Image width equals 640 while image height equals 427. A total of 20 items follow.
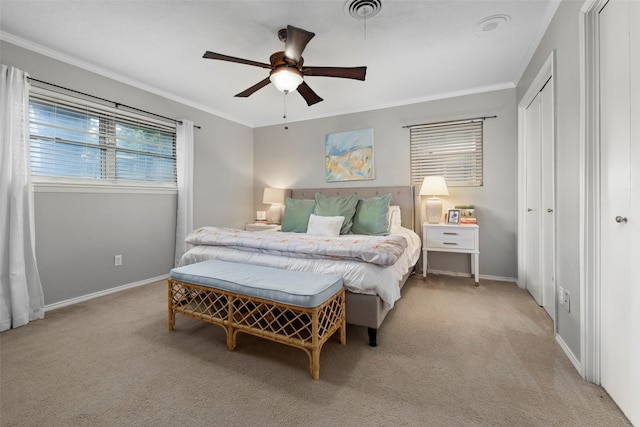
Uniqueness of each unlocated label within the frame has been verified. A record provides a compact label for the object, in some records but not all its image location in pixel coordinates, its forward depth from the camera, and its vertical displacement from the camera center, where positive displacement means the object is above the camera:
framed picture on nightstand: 3.49 -0.06
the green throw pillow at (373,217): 3.24 -0.06
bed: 1.95 -0.37
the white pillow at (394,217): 3.63 -0.07
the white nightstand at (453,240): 3.27 -0.34
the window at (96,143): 2.60 +0.76
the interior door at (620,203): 1.25 +0.04
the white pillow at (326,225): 3.18 -0.16
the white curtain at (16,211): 2.25 +0.02
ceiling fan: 1.99 +1.12
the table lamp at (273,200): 4.49 +0.20
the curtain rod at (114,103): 2.58 +1.21
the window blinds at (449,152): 3.59 +0.79
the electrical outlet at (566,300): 1.81 -0.59
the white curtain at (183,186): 3.71 +0.35
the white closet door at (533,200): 2.73 +0.11
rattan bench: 1.65 -0.57
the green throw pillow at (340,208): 3.38 +0.05
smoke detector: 2.18 +1.51
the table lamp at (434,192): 3.47 +0.24
